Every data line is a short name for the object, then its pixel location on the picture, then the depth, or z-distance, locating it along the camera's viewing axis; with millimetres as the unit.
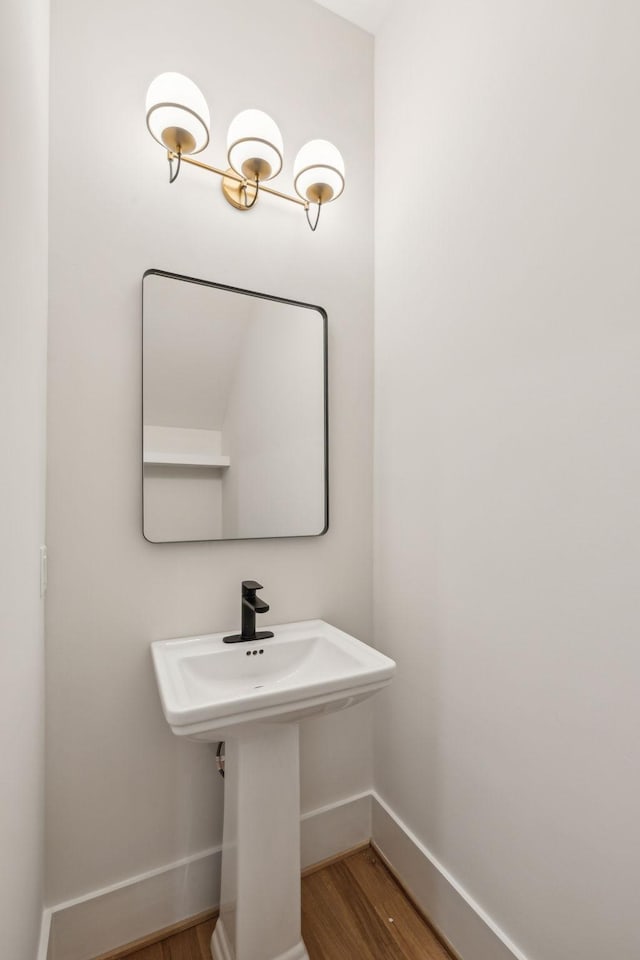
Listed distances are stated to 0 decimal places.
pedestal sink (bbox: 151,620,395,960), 1011
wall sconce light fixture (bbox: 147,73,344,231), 1151
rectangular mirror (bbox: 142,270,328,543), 1299
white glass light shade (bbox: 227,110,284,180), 1248
